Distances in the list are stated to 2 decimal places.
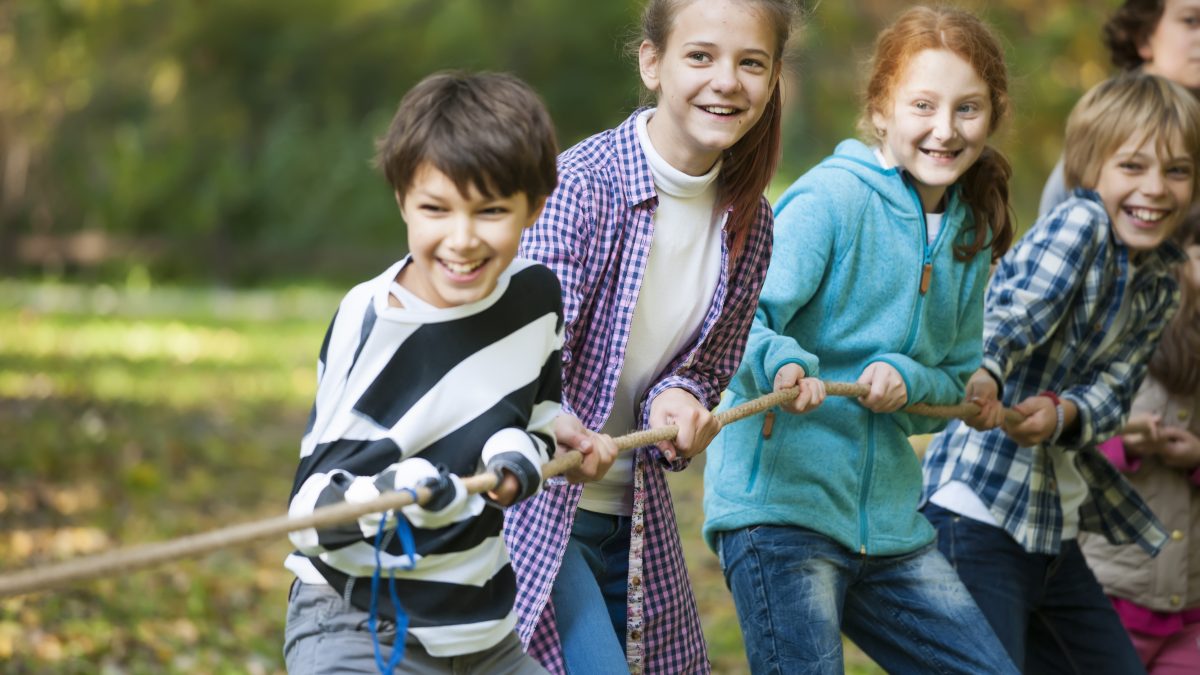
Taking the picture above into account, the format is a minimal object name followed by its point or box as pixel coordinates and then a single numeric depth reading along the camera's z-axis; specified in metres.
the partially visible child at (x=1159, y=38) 10.09
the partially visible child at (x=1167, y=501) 9.34
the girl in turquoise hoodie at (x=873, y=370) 6.90
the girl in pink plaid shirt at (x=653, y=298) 6.11
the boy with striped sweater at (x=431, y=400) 4.91
